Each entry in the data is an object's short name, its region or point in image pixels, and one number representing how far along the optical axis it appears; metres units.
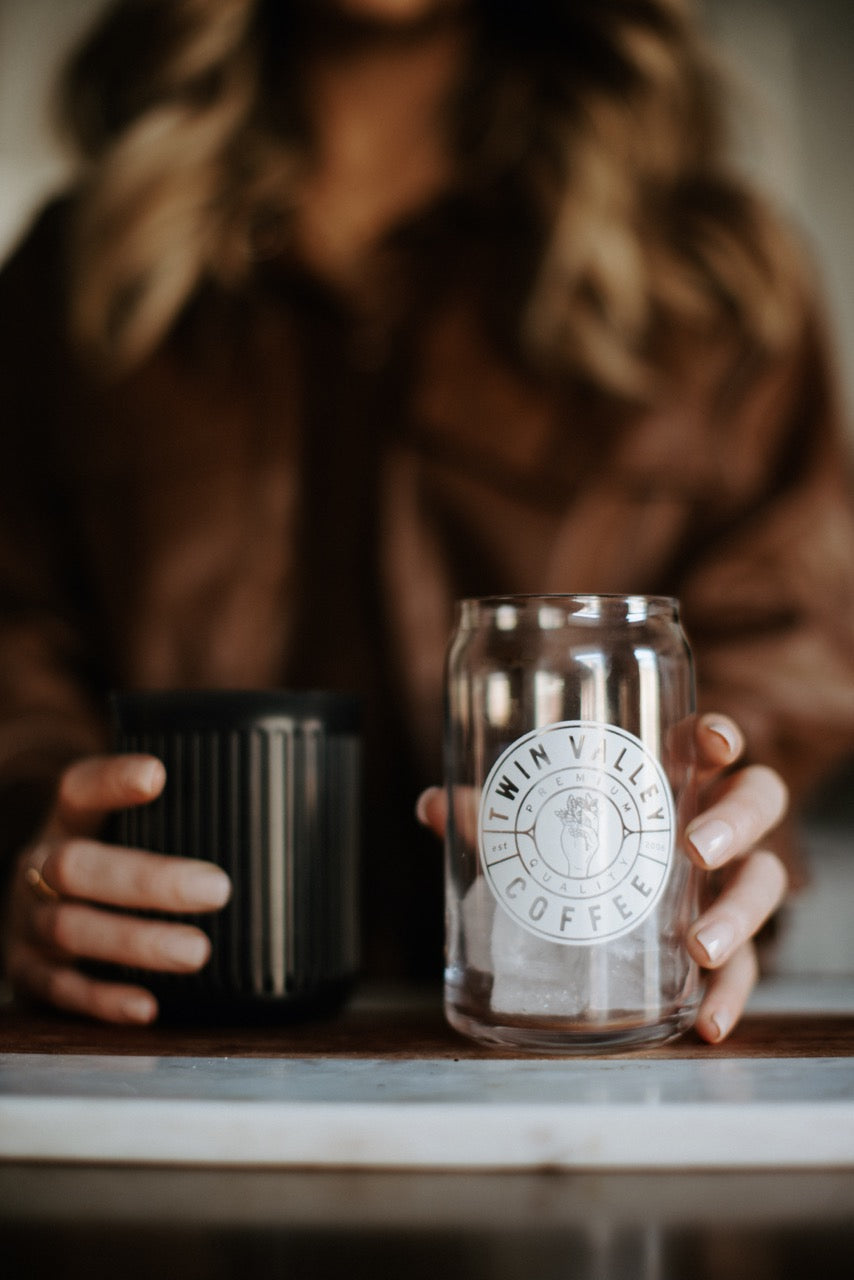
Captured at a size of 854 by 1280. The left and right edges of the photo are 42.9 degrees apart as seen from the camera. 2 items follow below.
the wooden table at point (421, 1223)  0.32
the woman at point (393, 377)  0.88
